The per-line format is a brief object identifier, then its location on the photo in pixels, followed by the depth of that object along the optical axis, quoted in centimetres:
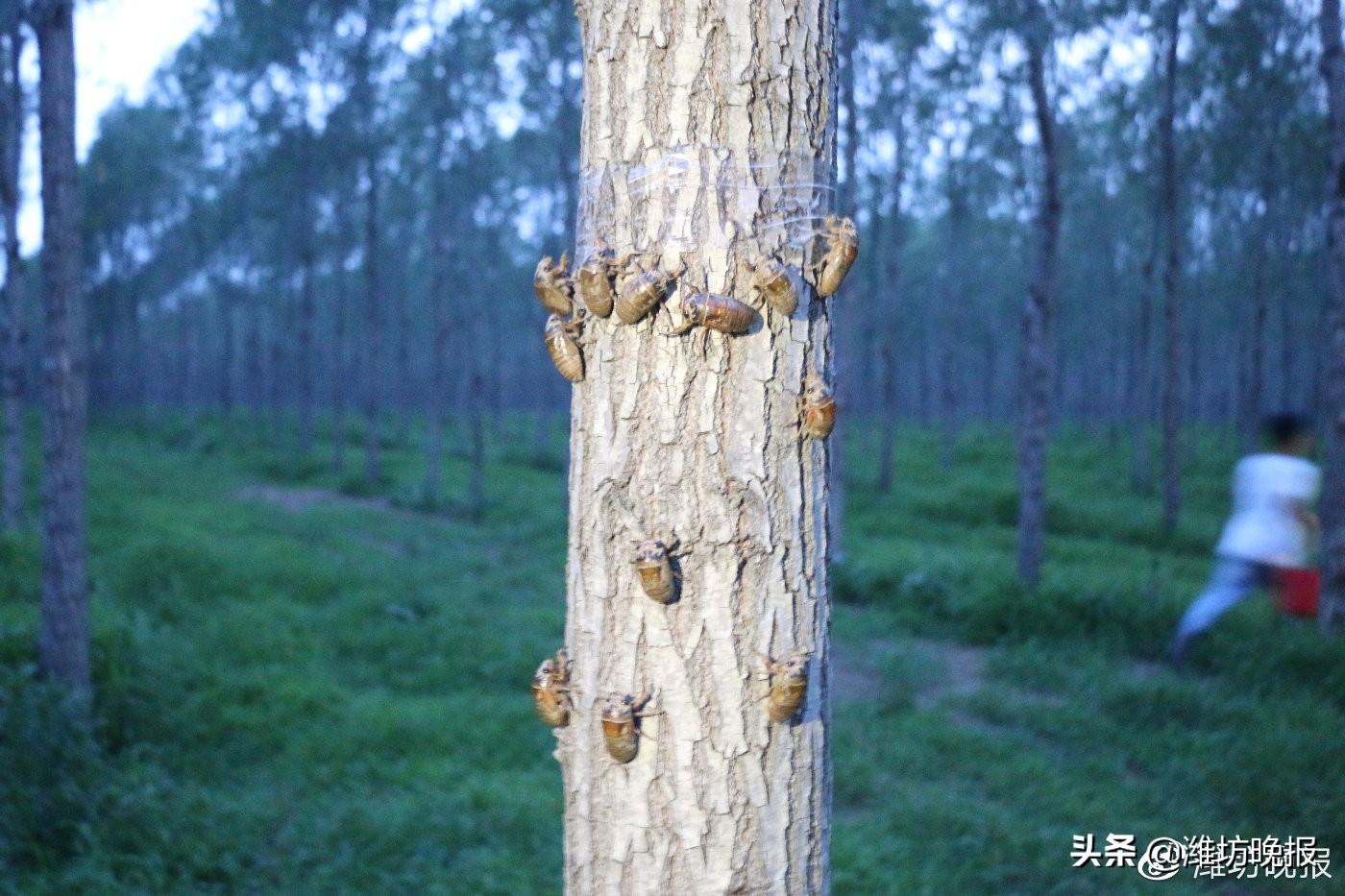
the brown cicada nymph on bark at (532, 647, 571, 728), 166
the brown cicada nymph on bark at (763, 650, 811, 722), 152
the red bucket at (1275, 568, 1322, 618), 571
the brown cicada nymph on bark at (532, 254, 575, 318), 165
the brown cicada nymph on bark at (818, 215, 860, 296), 159
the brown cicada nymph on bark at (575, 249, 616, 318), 154
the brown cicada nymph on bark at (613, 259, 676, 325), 150
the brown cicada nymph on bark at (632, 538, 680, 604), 149
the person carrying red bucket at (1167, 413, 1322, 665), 552
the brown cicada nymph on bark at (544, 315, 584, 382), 161
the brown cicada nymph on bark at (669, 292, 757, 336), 149
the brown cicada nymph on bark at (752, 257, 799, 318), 152
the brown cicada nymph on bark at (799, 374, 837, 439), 154
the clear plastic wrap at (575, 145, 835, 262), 156
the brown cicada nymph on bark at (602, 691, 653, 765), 152
